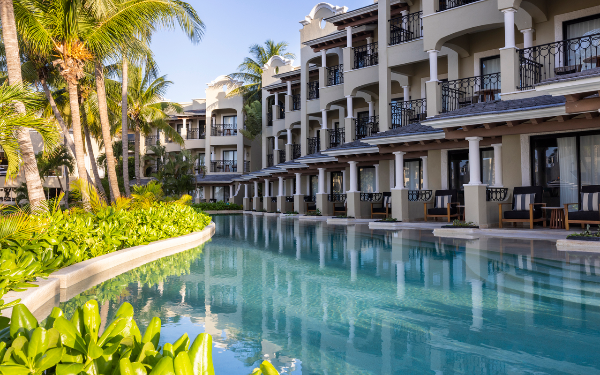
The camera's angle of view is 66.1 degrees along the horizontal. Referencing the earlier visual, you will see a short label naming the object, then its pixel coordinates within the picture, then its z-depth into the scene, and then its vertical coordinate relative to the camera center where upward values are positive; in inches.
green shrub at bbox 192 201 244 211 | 1504.7 -20.4
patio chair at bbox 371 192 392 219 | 829.8 -13.6
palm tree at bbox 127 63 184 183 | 1290.6 +284.7
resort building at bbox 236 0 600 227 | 548.7 +110.0
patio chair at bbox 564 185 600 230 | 465.7 -13.2
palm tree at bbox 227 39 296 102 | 1653.5 +489.6
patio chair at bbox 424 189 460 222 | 658.8 -8.4
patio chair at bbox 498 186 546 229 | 543.2 -11.1
